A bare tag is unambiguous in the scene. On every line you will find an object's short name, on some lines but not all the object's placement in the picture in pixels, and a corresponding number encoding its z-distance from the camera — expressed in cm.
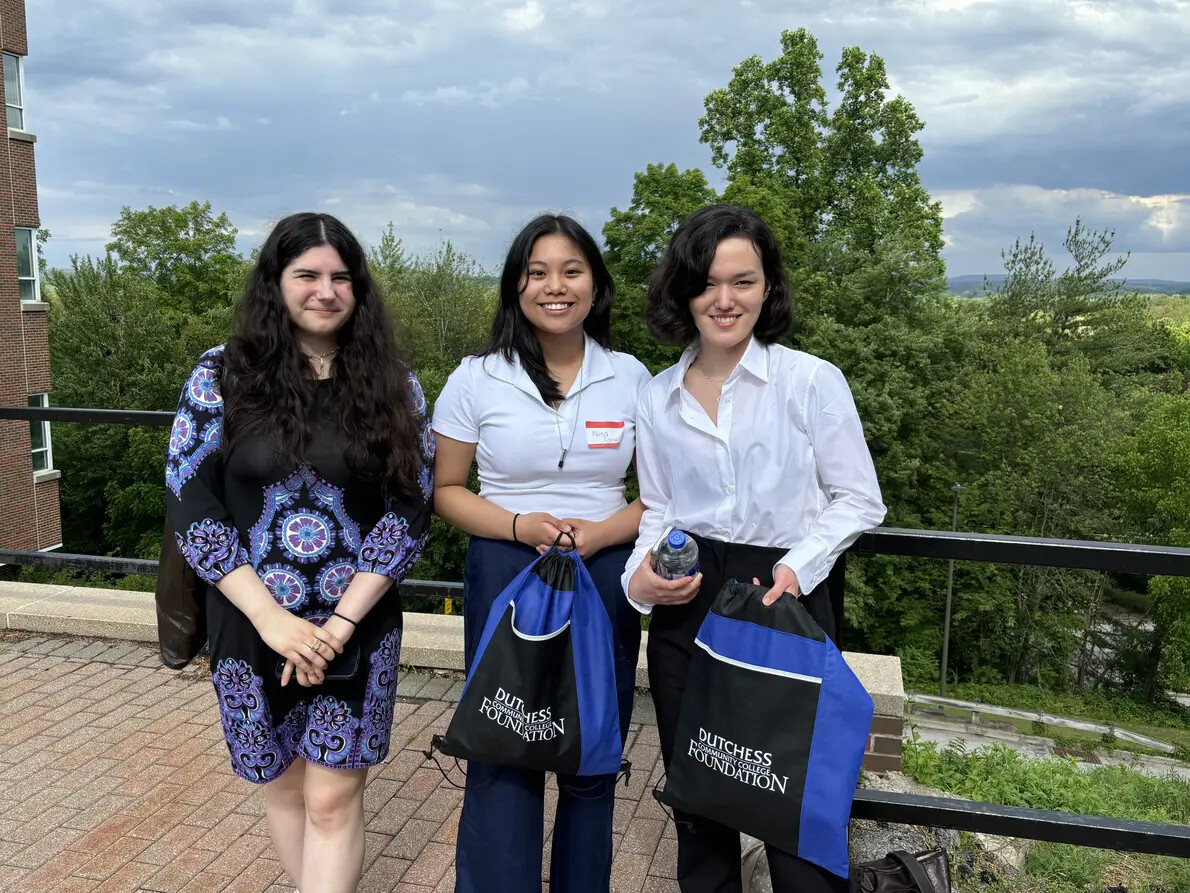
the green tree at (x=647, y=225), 2577
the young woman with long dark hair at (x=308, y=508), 219
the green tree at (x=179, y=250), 4225
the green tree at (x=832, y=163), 3069
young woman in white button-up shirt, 206
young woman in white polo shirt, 229
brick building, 2756
